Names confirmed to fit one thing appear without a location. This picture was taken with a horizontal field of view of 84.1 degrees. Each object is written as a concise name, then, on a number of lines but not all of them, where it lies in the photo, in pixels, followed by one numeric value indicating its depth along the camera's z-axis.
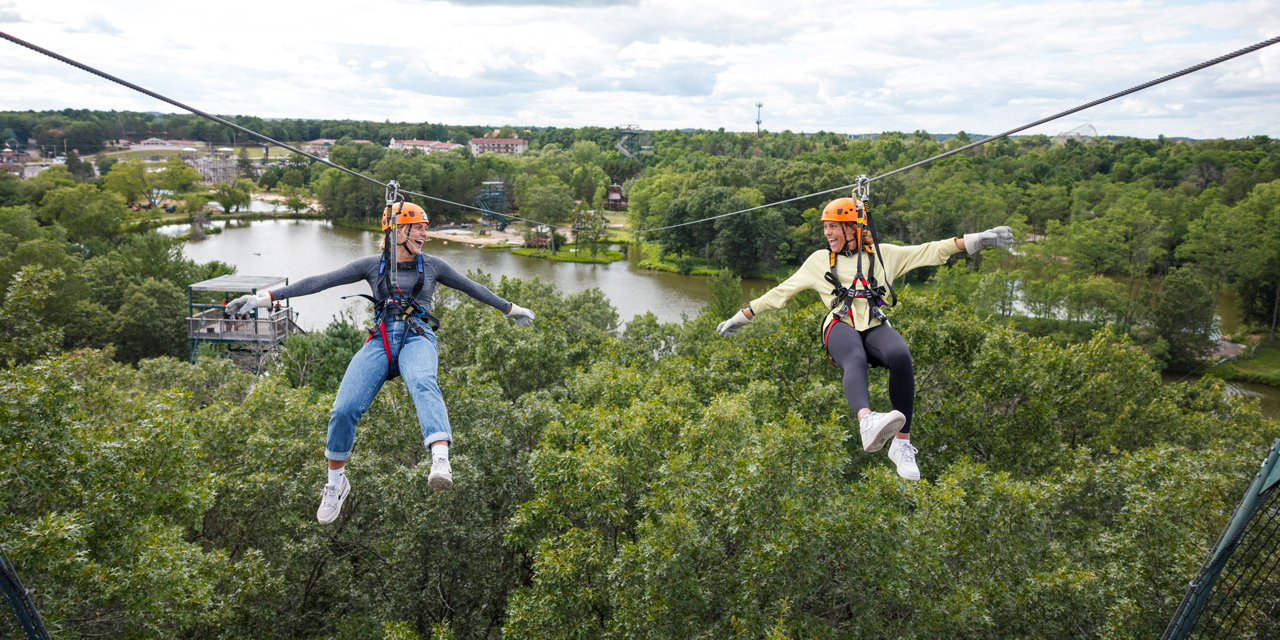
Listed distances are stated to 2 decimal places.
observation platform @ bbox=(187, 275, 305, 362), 29.42
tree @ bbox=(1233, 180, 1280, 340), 42.47
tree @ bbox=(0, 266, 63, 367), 10.15
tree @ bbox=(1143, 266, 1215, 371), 36.47
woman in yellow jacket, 5.63
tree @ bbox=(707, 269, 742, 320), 37.96
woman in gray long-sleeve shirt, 5.39
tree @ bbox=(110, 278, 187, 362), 32.72
